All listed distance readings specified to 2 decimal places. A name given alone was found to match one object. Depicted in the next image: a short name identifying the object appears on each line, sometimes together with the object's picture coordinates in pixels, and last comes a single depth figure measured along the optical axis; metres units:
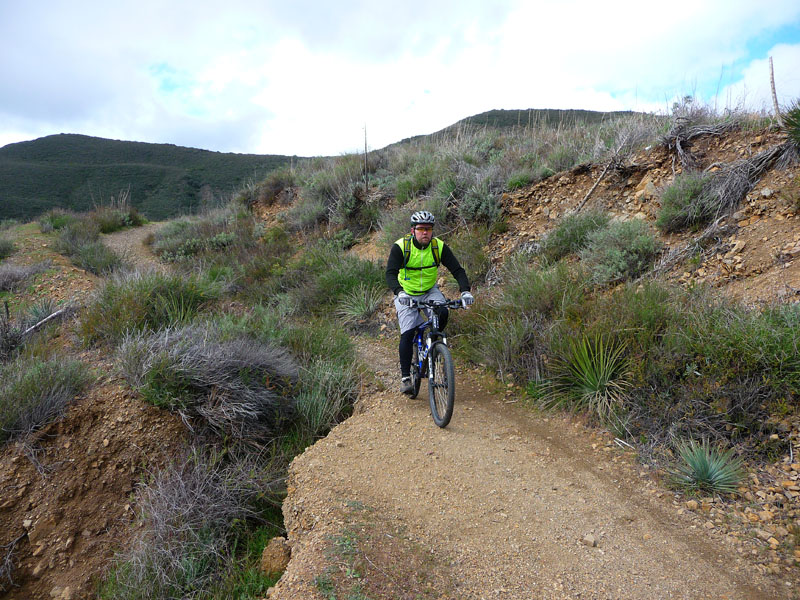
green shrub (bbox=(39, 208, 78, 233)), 14.68
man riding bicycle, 4.84
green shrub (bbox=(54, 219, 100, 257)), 12.40
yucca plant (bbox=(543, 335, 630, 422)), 4.43
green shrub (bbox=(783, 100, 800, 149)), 6.03
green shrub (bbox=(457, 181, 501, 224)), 8.99
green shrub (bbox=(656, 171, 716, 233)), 6.41
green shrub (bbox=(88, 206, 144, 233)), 16.09
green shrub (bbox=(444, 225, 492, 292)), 8.06
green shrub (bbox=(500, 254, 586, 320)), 5.52
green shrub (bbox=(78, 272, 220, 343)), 6.02
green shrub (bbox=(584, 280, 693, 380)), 4.32
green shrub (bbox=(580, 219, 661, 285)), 6.14
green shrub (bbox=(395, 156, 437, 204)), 11.08
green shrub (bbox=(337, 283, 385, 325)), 7.93
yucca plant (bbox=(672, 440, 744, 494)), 3.36
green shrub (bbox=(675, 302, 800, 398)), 3.59
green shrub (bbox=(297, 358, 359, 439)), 4.93
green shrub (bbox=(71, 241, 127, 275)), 11.22
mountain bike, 4.43
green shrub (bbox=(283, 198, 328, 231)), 12.66
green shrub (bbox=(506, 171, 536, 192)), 9.29
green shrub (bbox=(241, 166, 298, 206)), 15.66
